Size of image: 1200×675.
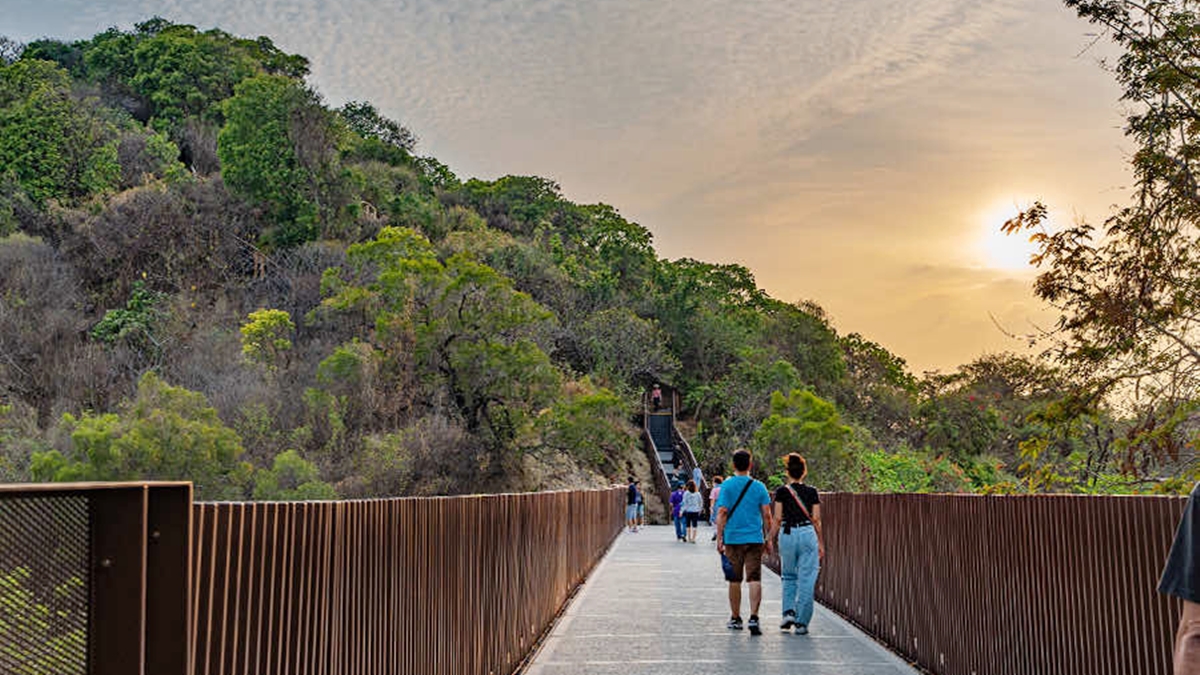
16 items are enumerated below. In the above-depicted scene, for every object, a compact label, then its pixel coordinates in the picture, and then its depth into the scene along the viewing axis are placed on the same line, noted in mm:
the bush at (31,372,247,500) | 35156
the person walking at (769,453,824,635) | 12977
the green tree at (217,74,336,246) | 61344
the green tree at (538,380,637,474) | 43906
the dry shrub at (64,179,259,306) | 62875
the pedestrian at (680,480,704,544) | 34188
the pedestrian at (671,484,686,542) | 35125
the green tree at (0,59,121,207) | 65500
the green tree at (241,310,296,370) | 49625
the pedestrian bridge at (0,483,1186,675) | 3324
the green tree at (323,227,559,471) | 42656
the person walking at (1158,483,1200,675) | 2932
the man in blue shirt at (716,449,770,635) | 12945
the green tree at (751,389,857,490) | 46000
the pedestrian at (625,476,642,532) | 43722
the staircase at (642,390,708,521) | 61688
